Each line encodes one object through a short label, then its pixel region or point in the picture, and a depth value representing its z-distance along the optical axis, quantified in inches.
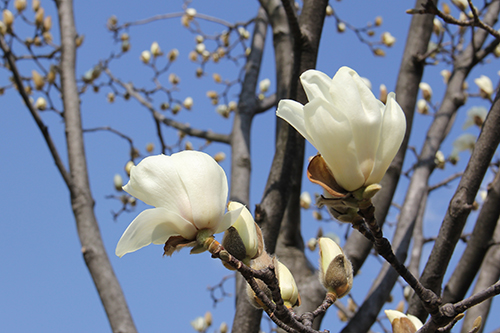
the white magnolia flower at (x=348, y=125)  38.0
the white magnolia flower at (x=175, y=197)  38.9
